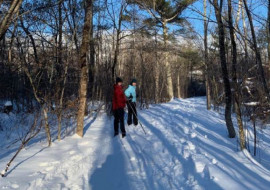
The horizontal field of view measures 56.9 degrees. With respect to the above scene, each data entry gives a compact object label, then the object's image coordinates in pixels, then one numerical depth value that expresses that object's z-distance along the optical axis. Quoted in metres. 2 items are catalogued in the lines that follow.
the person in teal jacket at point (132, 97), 8.57
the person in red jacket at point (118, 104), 7.45
